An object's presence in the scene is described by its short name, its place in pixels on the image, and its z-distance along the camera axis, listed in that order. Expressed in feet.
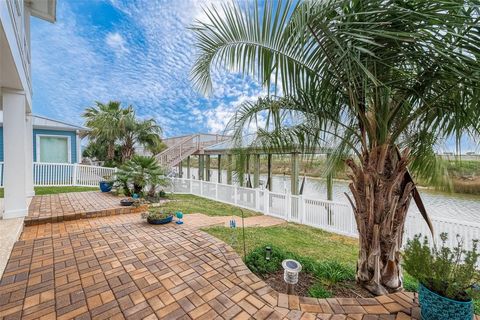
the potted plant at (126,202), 21.59
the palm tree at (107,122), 40.24
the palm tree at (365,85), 4.84
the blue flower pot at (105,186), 28.78
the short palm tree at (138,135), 42.80
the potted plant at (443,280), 5.80
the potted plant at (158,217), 16.15
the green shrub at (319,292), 8.04
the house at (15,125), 12.89
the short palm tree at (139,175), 25.93
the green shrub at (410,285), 9.02
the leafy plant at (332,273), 9.04
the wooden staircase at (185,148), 38.99
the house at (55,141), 35.09
